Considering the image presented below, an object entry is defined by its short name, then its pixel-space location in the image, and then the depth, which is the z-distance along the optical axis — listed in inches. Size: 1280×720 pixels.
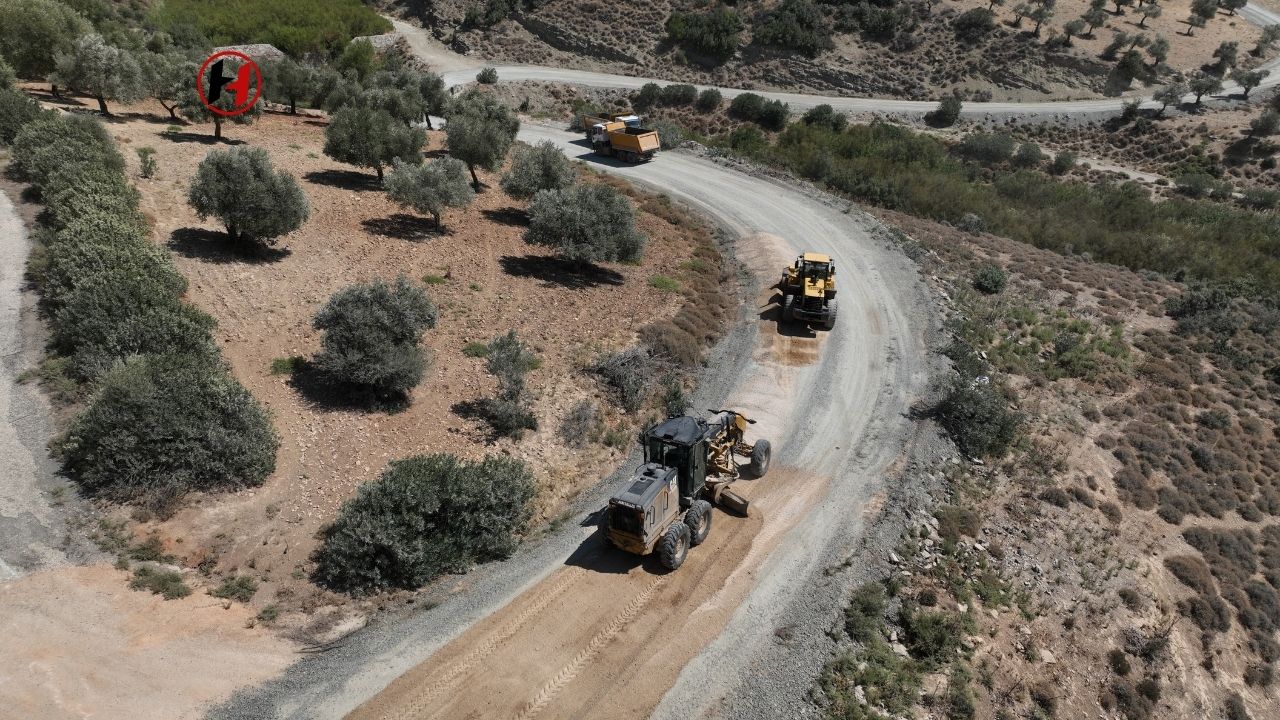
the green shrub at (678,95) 2667.1
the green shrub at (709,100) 2623.0
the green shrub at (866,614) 604.1
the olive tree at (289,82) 1860.2
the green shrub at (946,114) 2689.5
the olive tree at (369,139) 1403.8
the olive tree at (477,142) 1461.6
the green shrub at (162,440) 636.7
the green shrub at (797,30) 2925.7
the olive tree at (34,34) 1572.3
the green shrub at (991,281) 1338.6
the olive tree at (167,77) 1526.8
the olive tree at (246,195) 1037.2
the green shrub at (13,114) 1244.5
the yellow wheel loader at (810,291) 1130.0
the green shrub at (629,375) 897.5
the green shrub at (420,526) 595.8
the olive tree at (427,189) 1259.8
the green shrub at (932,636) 598.9
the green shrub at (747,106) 2554.1
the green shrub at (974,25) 2977.4
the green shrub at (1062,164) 2427.4
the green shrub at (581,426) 821.9
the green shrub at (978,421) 886.4
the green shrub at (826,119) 2477.9
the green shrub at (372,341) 789.9
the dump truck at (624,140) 1953.7
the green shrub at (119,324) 764.6
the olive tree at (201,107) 1492.4
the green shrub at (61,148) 1085.8
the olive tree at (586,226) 1213.7
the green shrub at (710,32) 2935.5
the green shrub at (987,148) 2458.2
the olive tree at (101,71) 1449.3
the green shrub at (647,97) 2662.4
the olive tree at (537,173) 1427.3
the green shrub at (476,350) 938.4
